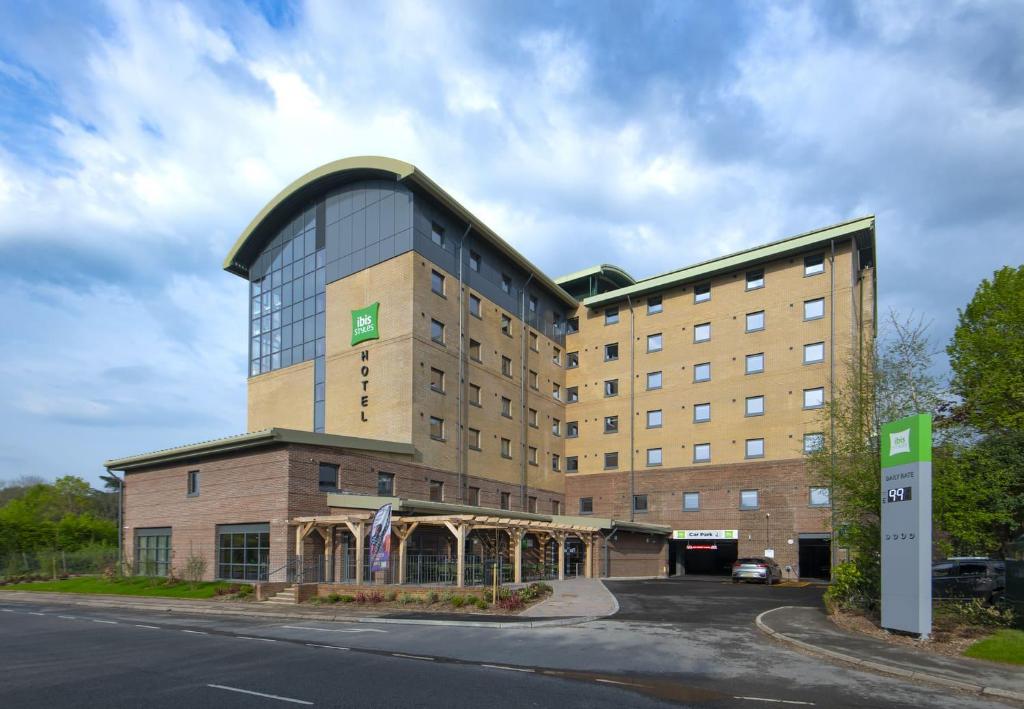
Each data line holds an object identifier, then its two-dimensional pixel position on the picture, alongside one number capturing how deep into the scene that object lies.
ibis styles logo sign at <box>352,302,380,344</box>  36.61
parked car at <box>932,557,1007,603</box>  22.78
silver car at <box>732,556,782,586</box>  35.47
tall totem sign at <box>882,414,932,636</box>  14.03
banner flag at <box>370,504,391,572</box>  22.38
